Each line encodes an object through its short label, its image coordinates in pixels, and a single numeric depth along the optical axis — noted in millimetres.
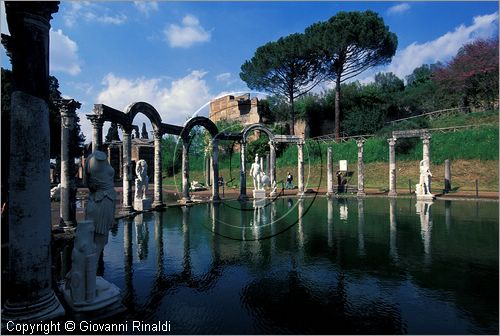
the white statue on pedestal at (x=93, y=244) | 6821
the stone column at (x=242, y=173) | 29688
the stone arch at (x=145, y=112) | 21250
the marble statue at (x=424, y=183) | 27328
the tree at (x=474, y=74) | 41969
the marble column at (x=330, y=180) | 33125
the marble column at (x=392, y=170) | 30289
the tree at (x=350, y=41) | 42656
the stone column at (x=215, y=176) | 28875
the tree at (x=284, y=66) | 44500
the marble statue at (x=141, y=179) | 22392
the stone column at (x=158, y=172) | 24172
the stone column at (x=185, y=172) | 26672
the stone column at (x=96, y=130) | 18000
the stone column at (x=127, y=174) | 21234
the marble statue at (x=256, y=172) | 30000
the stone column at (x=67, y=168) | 14820
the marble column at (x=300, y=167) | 33875
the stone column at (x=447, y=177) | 31059
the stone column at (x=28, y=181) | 6250
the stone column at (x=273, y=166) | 35969
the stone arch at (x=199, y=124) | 26438
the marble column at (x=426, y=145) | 29297
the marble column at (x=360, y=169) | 31855
